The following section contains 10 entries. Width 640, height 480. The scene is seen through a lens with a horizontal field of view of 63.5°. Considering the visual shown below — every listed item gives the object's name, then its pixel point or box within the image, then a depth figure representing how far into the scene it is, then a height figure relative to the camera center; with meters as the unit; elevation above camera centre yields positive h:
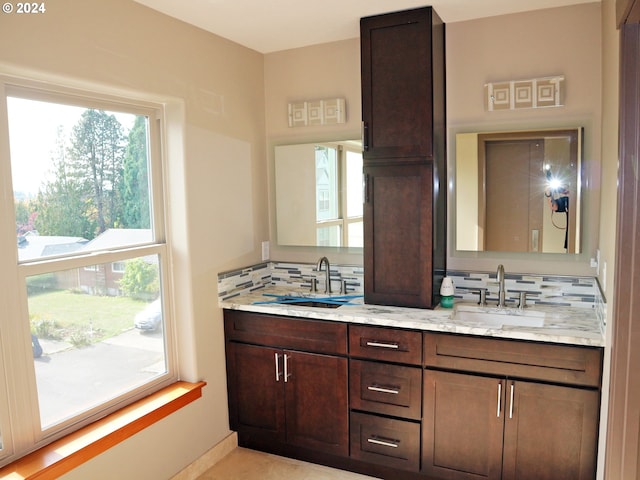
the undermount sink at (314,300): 3.01 -0.61
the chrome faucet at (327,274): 3.23 -0.48
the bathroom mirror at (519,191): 2.73 +0.01
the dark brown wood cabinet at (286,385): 2.81 -1.06
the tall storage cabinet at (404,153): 2.68 +0.22
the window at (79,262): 2.06 -0.27
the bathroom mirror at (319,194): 3.23 +0.02
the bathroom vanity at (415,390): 2.33 -0.98
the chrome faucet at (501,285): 2.78 -0.50
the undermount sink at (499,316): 2.66 -0.65
